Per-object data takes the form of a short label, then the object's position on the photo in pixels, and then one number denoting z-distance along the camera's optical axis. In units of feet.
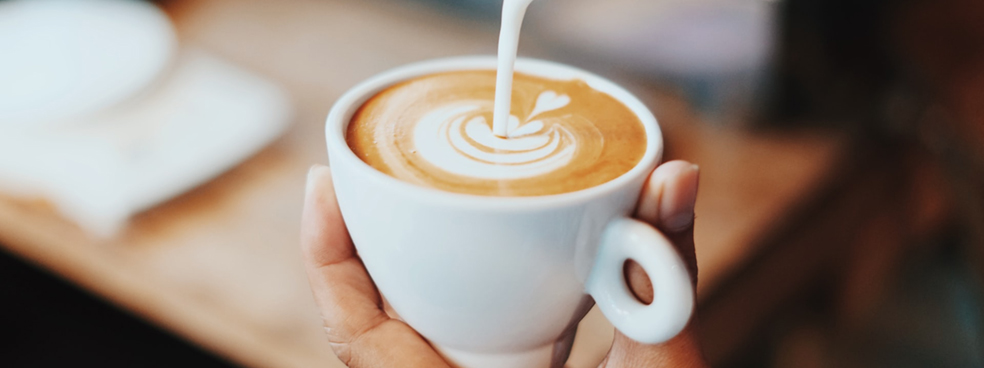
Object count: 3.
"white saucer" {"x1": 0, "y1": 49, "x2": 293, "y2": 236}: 2.90
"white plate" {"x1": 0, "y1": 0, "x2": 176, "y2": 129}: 3.19
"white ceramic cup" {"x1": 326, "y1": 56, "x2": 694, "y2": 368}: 1.22
